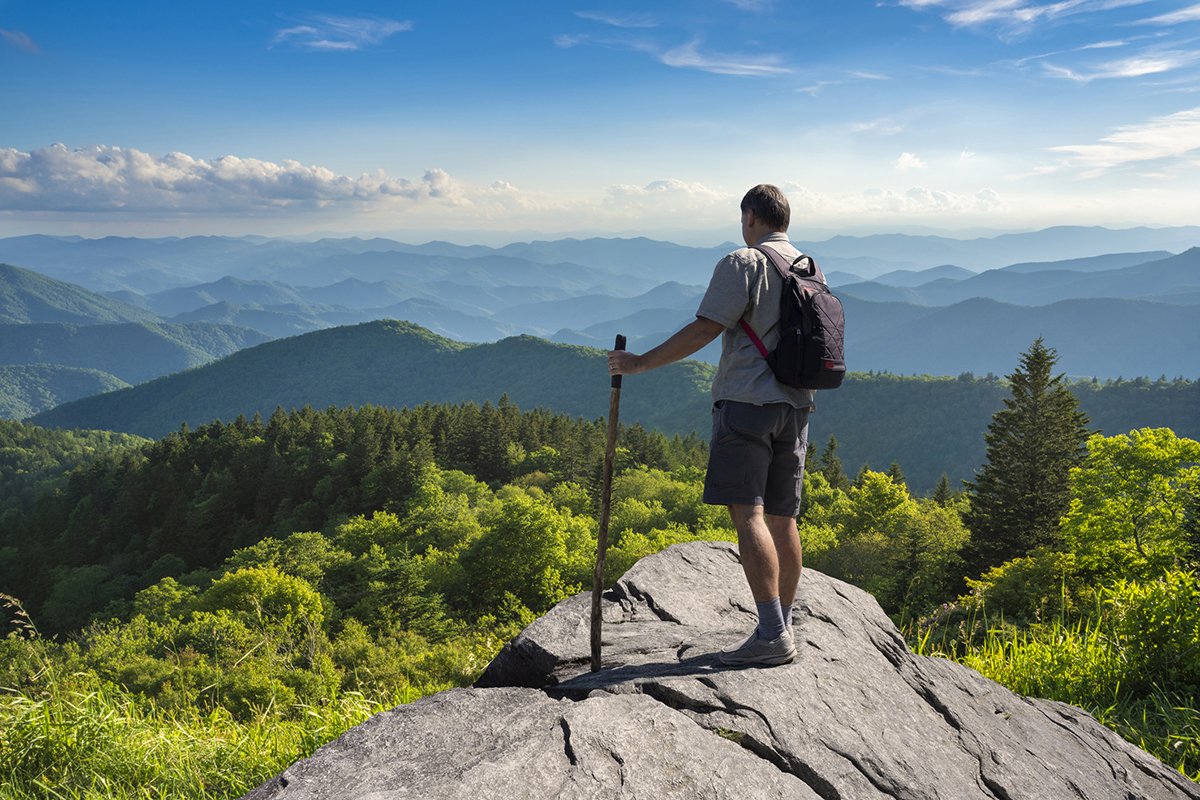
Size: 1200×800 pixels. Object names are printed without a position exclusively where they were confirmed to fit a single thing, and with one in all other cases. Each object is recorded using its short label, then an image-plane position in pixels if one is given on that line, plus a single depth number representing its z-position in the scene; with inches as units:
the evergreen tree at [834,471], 2787.9
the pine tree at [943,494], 2280.4
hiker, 178.2
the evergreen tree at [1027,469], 1213.1
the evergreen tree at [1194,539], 429.4
